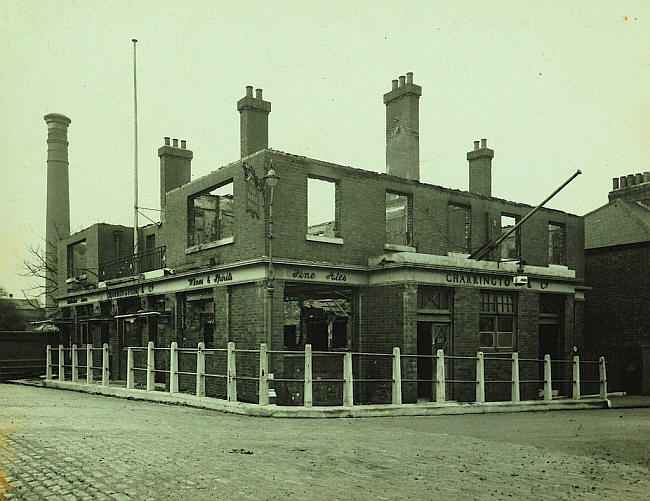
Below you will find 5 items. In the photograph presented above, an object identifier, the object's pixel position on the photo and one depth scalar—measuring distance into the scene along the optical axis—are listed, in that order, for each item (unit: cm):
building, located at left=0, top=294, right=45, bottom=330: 5188
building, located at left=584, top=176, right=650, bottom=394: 2148
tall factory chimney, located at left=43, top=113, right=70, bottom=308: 3797
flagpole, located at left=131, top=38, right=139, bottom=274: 2594
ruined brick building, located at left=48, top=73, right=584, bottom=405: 1566
